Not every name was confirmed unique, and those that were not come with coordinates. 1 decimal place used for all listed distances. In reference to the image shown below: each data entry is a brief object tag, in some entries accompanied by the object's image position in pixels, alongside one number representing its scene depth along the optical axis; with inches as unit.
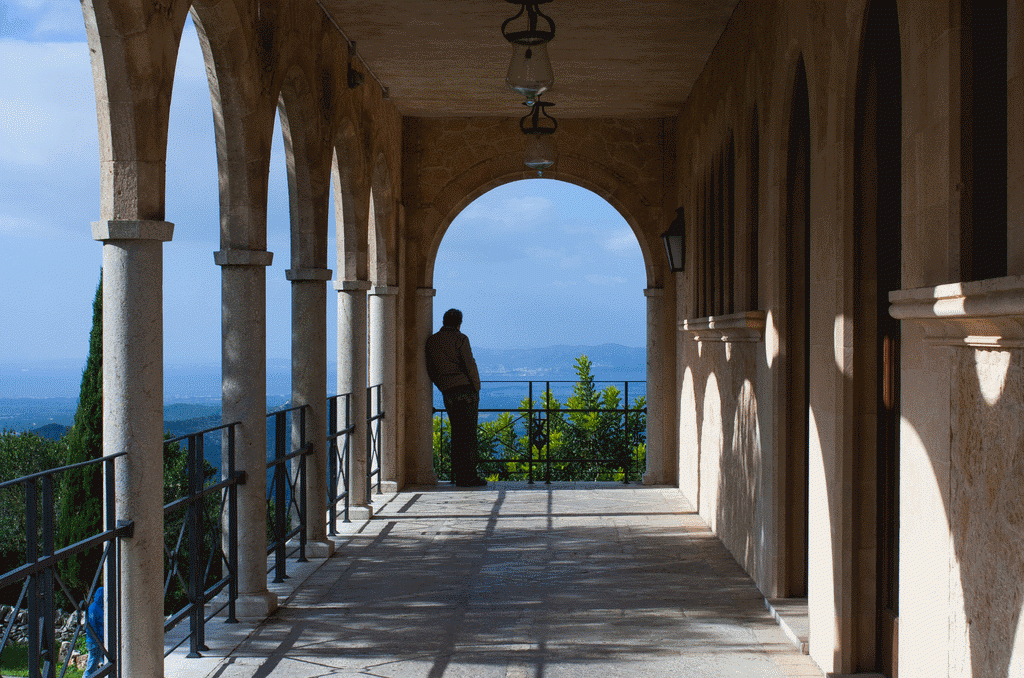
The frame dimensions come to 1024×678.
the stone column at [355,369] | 336.5
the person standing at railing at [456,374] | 418.0
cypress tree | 453.7
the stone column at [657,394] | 430.9
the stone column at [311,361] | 265.4
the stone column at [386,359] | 400.5
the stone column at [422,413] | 430.9
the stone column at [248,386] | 210.8
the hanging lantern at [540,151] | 335.7
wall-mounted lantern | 389.7
